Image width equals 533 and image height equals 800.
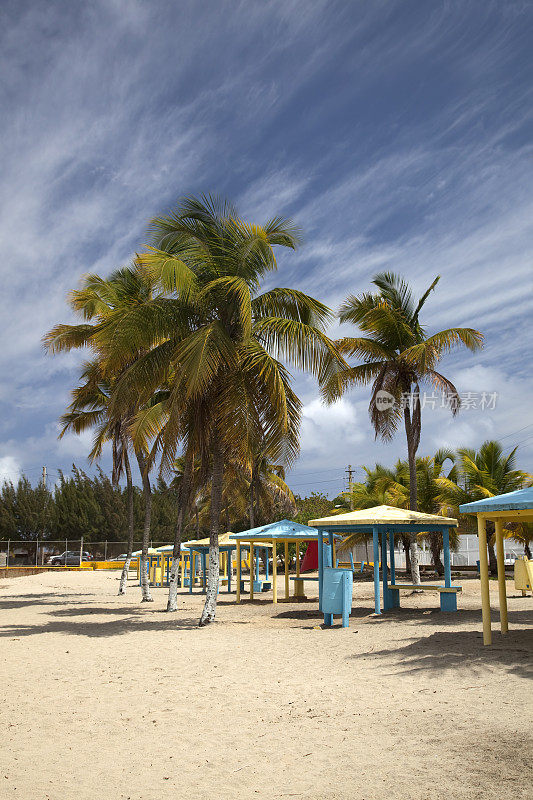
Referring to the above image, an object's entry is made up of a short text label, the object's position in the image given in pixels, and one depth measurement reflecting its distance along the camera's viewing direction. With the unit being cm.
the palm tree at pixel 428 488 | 2698
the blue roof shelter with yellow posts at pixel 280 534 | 1884
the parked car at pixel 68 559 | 4809
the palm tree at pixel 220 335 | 1356
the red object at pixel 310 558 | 3756
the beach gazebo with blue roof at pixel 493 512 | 918
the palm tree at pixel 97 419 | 2266
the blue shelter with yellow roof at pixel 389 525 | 1485
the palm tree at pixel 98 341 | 1950
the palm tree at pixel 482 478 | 2598
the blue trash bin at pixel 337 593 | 1374
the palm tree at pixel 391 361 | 2014
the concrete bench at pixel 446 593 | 1477
